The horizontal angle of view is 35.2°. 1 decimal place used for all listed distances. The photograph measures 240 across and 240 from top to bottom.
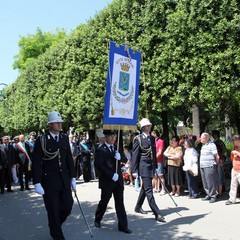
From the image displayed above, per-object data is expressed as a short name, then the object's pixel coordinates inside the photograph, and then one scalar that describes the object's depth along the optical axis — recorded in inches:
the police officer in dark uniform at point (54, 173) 232.1
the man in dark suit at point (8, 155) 498.9
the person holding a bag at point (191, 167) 396.2
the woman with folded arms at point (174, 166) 416.8
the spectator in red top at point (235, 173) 348.2
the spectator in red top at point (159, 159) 436.5
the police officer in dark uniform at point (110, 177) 260.7
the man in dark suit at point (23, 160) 504.1
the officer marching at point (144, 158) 301.6
